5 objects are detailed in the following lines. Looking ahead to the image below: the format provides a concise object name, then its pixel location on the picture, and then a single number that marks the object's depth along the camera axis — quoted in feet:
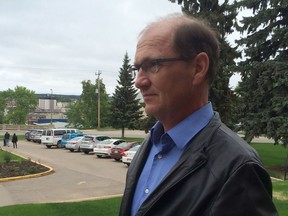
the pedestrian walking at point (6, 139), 101.68
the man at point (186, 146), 3.75
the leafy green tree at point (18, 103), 230.42
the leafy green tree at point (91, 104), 181.13
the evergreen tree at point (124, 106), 132.41
